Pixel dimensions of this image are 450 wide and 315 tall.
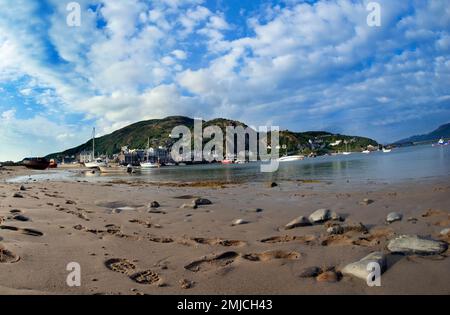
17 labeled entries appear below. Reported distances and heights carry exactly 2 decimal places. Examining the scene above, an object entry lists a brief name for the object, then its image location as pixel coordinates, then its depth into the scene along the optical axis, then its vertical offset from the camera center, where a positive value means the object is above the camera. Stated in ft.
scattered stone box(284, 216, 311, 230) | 32.88 -6.50
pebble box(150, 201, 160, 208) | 50.84 -6.55
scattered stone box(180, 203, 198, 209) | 49.26 -6.76
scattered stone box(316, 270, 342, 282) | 17.70 -6.51
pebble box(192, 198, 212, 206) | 52.46 -6.59
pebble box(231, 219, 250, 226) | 35.70 -6.77
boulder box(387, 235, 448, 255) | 21.12 -5.99
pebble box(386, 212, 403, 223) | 33.68 -6.35
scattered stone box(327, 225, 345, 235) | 28.99 -6.44
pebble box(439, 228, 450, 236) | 25.54 -6.06
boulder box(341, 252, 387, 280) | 17.85 -6.18
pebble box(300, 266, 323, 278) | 18.56 -6.56
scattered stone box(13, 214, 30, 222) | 34.27 -5.50
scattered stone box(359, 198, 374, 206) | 46.98 -6.48
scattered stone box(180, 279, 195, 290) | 17.20 -6.56
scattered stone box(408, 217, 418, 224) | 32.55 -6.52
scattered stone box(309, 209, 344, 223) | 34.68 -6.26
